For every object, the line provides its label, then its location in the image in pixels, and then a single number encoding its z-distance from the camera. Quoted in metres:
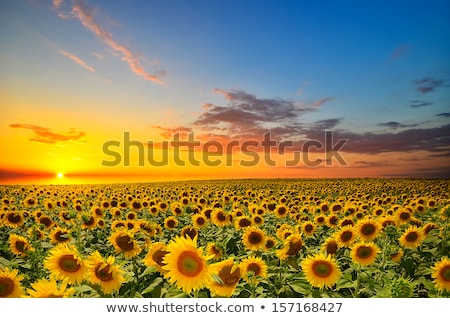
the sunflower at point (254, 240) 3.71
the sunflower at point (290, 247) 3.27
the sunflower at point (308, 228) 4.43
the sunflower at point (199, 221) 4.83
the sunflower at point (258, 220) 4.80
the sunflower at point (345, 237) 3.75
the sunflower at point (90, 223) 4.62
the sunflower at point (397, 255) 3.61
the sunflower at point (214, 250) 3.10
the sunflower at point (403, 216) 4.56
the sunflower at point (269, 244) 3.72
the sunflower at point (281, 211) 5.49
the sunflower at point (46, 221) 4.83
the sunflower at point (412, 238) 3.83
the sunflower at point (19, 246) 3.60
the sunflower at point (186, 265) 2.48
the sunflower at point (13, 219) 4.71
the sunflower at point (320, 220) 4.99
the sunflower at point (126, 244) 3.25
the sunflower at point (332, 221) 4.84
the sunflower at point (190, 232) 3.63
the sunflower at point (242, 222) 4.48
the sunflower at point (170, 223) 4.70
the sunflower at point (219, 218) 4.83
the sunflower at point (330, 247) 3.61
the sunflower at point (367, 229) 3.84
